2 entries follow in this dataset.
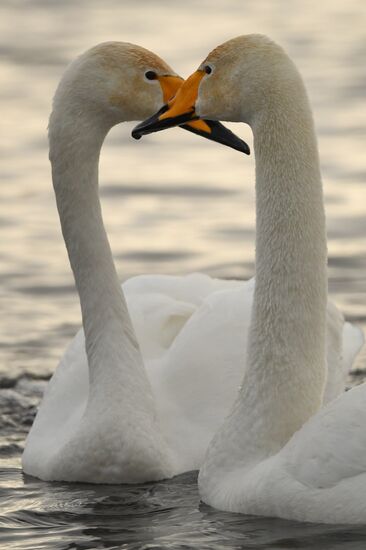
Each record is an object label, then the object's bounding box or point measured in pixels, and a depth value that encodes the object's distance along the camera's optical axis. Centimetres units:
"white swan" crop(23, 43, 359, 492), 2116
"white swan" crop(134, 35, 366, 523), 1800
